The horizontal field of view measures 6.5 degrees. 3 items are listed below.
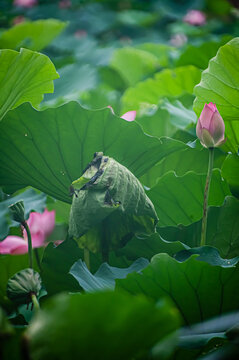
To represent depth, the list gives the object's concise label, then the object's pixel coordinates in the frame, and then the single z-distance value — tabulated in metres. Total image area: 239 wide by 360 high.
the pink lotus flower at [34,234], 4.80
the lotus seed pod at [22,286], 4.48
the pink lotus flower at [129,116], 4.92
